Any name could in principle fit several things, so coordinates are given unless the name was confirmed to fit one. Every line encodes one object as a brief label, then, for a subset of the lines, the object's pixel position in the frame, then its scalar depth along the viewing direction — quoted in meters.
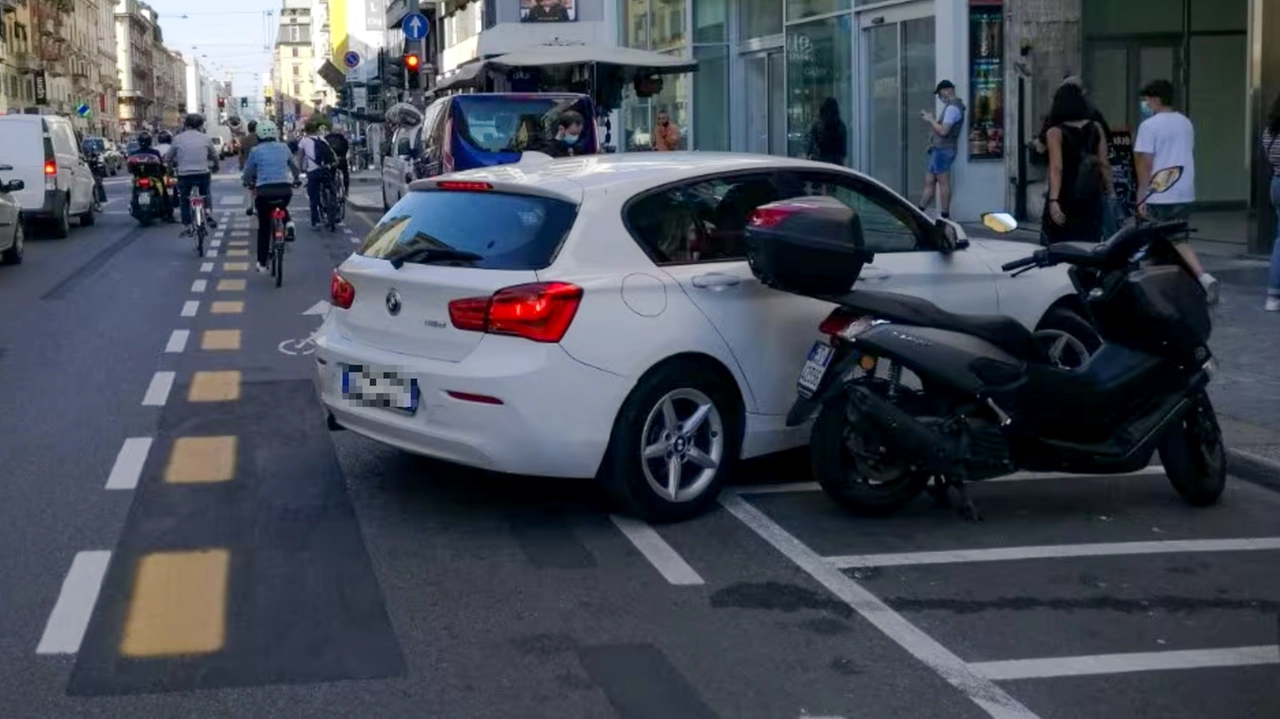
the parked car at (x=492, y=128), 19.95
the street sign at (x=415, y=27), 30.17
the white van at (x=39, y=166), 23.64
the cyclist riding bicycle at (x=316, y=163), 24.52
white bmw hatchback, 6.96
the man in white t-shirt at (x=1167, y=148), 13.05
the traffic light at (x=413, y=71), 31.05
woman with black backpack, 11.87
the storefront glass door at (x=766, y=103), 29.64
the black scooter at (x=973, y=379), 7.13
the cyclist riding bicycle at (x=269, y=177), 17.44
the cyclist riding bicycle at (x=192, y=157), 21.69
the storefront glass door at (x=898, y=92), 22.83
